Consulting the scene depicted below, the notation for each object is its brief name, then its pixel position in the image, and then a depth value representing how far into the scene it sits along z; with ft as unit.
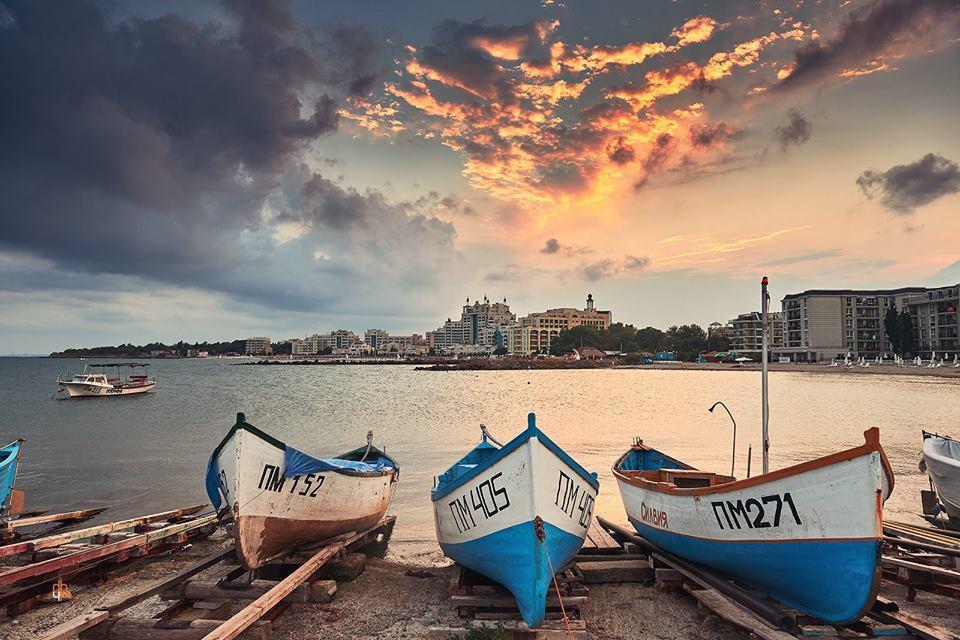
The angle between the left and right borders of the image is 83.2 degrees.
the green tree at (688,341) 516.32
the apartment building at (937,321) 326.24
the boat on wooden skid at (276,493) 25.31
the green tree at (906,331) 350.23
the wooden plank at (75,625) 19.80
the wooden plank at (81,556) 24.95
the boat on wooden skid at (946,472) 35.94
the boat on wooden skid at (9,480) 39.96
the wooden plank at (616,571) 28.50
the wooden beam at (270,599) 19.58
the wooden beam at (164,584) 23.77
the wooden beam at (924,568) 23.26
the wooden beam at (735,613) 20.40
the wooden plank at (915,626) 19.49
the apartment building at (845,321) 390.01
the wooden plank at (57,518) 35.89
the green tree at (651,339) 596.70
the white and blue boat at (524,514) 22.36
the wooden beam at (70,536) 28.49
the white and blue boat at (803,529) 18.89
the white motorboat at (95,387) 191.11
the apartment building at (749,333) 468.75
